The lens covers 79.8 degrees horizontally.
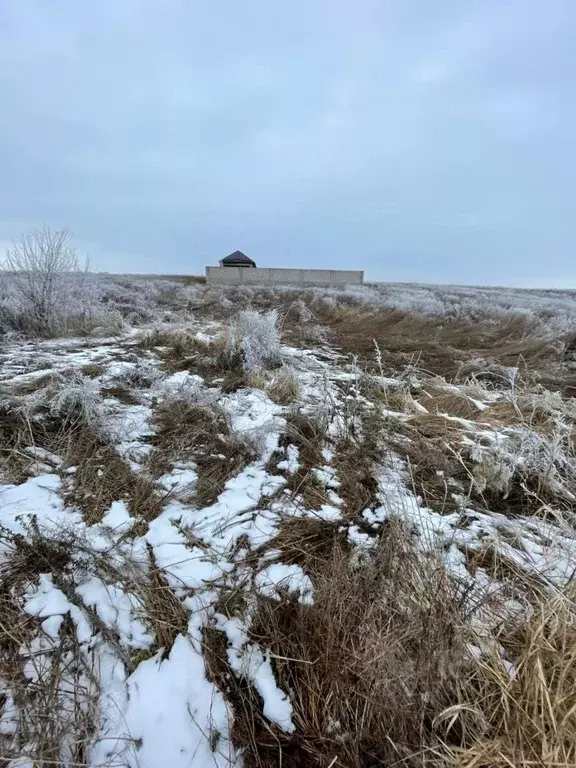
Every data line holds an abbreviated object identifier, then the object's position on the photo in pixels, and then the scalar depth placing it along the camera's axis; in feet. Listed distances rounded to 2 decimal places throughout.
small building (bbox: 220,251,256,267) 112.51
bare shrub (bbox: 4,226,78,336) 21.62
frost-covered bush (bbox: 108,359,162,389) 12.65
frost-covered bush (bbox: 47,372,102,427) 9.16
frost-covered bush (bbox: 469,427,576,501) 7.17
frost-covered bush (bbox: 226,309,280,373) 15.25
